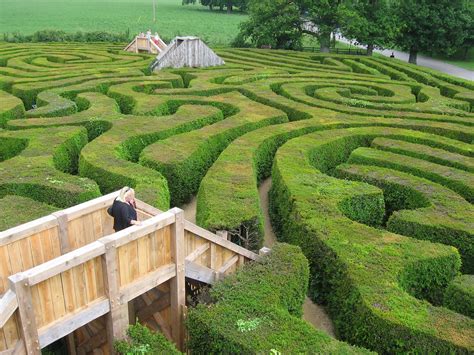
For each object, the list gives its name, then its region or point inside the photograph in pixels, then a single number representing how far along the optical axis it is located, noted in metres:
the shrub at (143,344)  8.01
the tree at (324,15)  40.96
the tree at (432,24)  44.16
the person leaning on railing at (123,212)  9.05
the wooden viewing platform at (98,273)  7.18
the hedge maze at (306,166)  10.41
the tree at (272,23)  41.97
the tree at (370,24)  40.81
